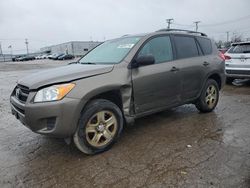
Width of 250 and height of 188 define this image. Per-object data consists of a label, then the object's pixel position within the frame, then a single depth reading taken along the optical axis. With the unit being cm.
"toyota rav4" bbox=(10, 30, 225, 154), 256
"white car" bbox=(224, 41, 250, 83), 660
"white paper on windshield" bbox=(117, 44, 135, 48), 330
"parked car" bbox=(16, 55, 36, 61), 4674
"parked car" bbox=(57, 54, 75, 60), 4183
